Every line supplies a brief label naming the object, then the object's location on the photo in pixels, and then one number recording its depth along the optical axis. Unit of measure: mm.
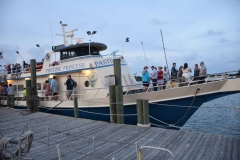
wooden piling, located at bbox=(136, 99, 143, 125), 7152
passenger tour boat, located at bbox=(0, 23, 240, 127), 7715
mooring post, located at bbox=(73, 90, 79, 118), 9360
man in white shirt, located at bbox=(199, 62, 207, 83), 8402
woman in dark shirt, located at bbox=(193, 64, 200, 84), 8681
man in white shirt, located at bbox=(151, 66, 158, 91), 9031
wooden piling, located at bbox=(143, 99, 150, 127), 7066
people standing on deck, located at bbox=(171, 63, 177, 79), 9367
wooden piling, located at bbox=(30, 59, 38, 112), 11375
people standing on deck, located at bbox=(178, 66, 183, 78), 9325
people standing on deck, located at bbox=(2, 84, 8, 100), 15547
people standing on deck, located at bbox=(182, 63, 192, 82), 8643
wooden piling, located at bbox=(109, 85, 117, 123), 8219
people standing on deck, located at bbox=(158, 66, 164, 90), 9016
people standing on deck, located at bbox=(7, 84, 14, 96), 14306
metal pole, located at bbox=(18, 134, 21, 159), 4255
